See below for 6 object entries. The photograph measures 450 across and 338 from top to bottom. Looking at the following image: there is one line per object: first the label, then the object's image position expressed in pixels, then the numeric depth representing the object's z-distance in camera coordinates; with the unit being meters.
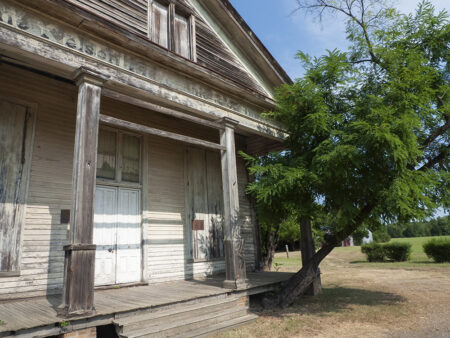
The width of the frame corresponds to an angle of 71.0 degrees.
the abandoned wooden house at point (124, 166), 4.41
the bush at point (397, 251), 18.46
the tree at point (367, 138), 5.52
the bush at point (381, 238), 32.23
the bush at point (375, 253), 19.45
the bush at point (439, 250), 16.30
